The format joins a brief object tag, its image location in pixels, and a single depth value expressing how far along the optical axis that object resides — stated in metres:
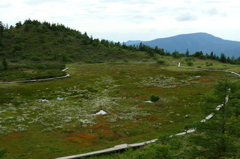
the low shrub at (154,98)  47.36
